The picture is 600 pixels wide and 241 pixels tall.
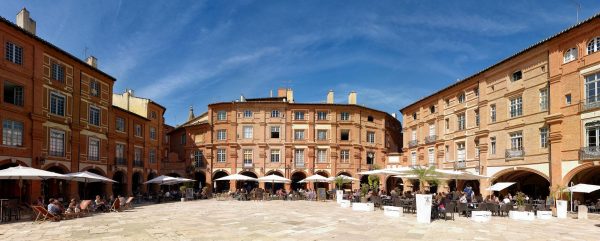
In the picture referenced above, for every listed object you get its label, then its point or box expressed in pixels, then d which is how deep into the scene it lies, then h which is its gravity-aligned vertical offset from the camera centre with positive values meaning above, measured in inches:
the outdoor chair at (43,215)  749.9 -136.4
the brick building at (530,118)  976.9 +73.8
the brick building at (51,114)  951.0 +69.3
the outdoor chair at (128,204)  1029.2 -158.4
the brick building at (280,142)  1866.4 +1.0
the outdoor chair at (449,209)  781.2 -122.0
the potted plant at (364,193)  1040.2 -131.0
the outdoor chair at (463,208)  852.6 -131.3
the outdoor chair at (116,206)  973.8 -152.7
